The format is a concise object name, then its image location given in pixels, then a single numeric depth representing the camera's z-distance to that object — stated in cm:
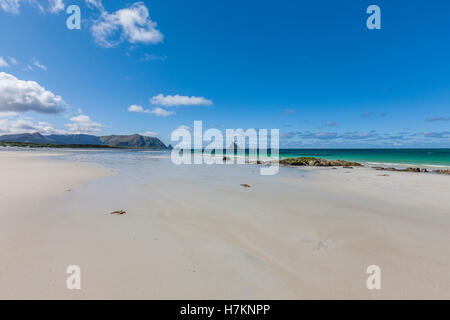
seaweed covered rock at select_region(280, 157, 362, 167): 2713
